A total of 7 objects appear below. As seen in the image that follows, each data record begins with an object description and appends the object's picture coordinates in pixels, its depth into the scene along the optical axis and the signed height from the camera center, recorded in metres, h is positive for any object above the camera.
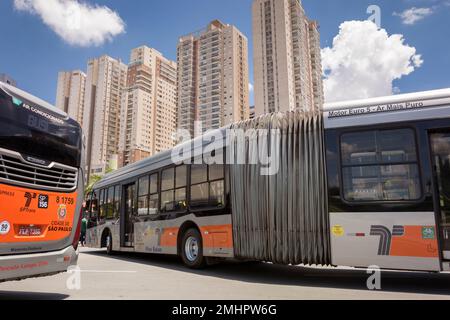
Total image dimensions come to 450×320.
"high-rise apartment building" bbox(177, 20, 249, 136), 92.38 +38.96
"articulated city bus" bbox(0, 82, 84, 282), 4.85 +0.68
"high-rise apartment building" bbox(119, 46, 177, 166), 94.94 +33.78
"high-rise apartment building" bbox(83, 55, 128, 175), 94.31 +31.81
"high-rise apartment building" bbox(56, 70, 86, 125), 96.81 +37.11
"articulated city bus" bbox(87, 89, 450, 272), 5.96 +0.75
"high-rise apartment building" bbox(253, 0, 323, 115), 80.62 +38.37
